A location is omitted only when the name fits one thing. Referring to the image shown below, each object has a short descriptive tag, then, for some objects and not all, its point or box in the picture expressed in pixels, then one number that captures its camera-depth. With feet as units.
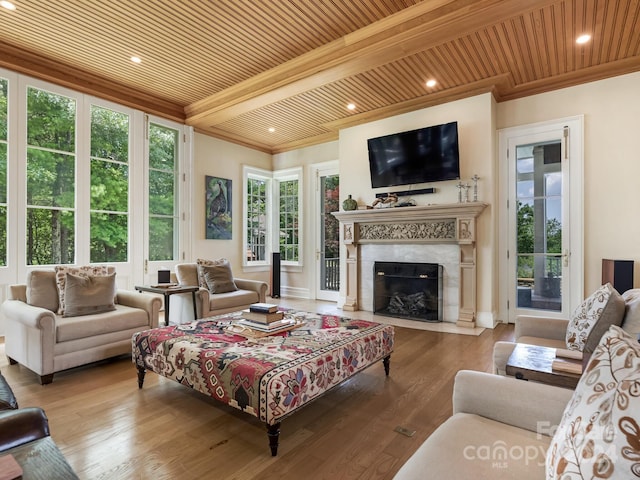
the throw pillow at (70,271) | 10.28
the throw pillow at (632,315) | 5.63
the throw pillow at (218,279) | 14.81
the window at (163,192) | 17.35
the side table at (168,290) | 12.28
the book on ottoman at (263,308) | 8.61
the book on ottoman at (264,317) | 8.46
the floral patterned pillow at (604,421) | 2.24
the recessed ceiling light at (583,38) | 11.15
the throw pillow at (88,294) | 10.12
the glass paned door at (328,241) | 21.62
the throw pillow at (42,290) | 10.16
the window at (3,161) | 12.75
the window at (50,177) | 13.50
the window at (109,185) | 15.28
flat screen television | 15.33
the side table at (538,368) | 4.68
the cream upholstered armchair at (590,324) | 5.86
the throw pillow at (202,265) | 14.92
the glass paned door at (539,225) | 14.42
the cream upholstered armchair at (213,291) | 13.54
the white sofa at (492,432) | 3.34
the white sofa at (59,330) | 8.75
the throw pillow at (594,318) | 5.89
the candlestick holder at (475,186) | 14.89
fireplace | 14.83
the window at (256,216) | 22.57
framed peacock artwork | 19.88
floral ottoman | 5.93
